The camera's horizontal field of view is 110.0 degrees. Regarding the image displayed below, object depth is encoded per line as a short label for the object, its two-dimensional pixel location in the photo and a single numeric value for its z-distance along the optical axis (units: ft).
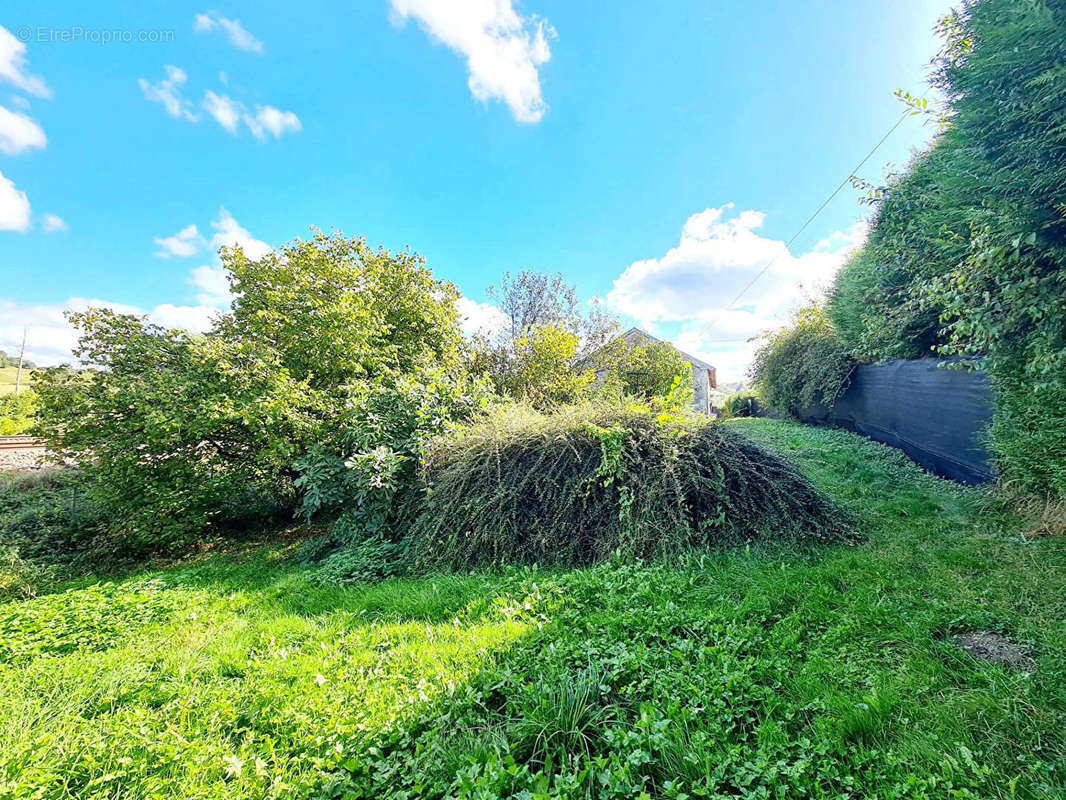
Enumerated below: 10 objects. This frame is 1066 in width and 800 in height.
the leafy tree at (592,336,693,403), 36.45
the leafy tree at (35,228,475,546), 13.43
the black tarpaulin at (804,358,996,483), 13.46
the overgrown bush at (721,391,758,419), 51.08
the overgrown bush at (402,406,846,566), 10.02
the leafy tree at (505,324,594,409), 26.86
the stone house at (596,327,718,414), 52.38
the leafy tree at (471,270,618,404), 26.17
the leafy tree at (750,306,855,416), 26.30
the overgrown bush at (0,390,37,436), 39.91
